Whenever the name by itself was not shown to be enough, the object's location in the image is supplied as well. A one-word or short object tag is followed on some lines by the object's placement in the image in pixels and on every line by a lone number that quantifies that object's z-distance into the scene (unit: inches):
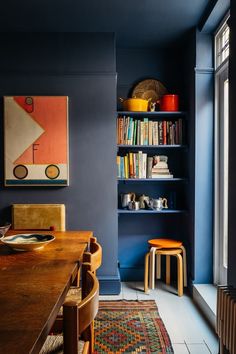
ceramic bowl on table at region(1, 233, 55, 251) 79.9
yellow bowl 148.8
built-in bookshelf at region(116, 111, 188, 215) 149.8
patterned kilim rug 97.7
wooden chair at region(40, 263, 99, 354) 42.6
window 131.3
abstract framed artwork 141.2
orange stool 139.3
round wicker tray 159.2
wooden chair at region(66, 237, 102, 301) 71.6
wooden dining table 38.9
